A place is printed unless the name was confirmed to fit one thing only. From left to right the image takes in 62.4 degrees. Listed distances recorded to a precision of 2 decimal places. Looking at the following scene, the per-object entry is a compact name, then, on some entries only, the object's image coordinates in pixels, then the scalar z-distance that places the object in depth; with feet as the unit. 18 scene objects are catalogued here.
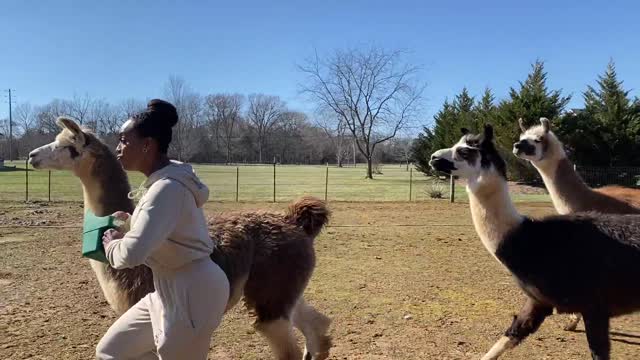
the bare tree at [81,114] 208.89
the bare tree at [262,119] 310.86
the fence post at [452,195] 61.46
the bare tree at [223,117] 294.25
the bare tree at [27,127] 269.03
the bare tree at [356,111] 147.23
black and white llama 11.68
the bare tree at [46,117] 218.79
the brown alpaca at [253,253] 11.07
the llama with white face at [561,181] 19.52
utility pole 233.19
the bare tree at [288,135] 315.78
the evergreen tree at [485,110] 97.40
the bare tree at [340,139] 157.20
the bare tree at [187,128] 194.40
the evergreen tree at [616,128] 86.99
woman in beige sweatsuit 7.13
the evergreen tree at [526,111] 86.69
